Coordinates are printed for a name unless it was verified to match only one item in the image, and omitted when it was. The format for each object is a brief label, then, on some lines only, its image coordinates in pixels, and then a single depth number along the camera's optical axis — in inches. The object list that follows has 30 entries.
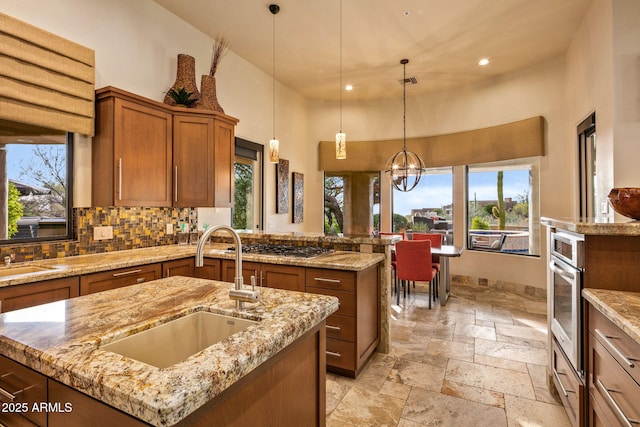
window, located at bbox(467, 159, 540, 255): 207.6
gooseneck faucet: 48.4
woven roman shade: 90.3
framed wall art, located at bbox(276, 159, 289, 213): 214.2
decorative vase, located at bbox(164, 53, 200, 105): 137.6
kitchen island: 27.7
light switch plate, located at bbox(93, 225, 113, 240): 118.1
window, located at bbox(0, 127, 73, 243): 99.3
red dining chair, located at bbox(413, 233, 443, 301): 189.5
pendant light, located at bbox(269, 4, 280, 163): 140.3
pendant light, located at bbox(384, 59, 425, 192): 199.2
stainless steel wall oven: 64.9
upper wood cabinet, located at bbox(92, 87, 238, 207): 111.4
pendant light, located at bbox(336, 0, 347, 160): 150.9
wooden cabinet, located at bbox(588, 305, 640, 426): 44.7
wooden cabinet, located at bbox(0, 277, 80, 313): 77.4
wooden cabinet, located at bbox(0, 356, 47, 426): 34.4
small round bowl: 64.9
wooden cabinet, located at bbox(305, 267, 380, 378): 99.3
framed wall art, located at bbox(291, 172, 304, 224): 233.9
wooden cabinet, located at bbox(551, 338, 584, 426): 65.1
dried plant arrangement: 150.4
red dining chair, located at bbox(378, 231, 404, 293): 188.2
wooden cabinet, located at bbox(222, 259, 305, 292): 107.3
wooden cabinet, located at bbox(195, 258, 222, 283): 122.6
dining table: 174.7
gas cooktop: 115.0
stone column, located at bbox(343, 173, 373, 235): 257.1
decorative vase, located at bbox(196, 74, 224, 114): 140.6
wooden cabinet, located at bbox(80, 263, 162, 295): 93.5
